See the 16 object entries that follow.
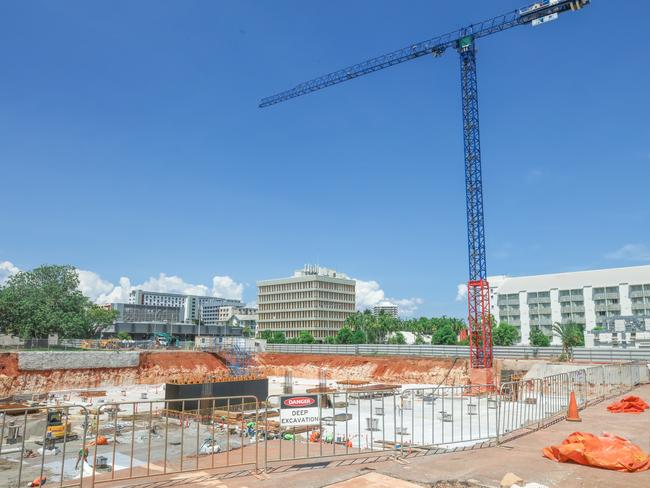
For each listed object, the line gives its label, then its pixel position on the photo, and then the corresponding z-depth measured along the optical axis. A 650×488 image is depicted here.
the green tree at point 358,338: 101.17
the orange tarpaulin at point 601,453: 9.92
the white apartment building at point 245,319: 197.00
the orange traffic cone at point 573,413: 16.44
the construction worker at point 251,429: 19.16
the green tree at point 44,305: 60.44
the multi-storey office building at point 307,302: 137.75
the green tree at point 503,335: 85.94
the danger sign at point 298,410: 10.90
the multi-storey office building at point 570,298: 89.25
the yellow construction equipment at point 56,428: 20.03
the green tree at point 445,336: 90.19
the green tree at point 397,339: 102.27
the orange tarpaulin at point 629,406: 18.12
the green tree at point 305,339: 103.75
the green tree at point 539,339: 84.71
